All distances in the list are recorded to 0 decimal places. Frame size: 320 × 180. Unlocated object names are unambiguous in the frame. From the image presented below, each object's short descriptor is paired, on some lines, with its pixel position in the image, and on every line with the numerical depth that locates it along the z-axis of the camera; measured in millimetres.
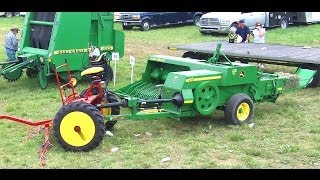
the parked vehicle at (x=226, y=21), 20203
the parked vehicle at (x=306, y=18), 22797
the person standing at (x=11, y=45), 11156
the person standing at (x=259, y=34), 14254
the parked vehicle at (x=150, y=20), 22508
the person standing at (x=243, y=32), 13852
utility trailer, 9674
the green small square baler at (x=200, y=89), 6398
